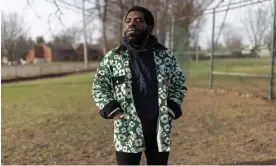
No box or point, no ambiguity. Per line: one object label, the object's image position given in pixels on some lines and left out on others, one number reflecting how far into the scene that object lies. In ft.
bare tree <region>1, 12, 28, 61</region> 115.65
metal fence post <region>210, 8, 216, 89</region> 35.17
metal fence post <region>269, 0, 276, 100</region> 26.50
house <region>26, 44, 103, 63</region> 259.60
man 8.22
